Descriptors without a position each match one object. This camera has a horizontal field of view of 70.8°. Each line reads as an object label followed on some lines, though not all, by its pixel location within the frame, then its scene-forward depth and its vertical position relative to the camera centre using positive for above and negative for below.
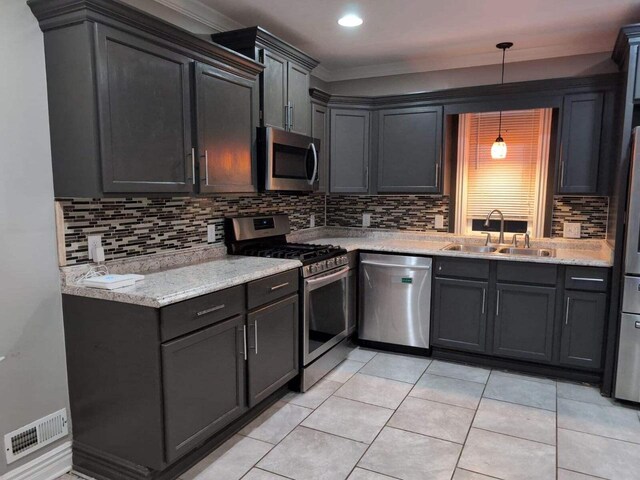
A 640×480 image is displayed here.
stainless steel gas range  3.00 -0.66
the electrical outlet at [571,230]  3.59 -0.31
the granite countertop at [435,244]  3.17 -0.46
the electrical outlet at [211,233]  3.05 -0.30
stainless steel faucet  3.80 -0.28
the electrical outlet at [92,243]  2.26 -0.28
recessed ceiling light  3.00 +1.15
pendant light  3.64 +0.35
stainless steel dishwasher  3.60 -0.89
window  3.75 +0.19
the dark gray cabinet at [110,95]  1.92 +0.42
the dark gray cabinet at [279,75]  2.88 +0.80
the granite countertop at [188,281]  1.96 -0.46
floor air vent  2.00 -1.14
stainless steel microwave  2.95 +0.20
